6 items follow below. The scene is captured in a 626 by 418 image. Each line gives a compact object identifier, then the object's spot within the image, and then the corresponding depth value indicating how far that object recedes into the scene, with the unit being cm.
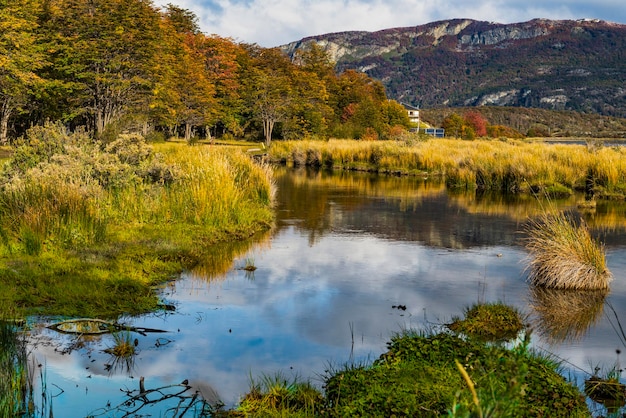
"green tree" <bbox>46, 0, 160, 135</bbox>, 4131
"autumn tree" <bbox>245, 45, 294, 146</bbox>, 6750
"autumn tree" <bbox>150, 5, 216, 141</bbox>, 4975
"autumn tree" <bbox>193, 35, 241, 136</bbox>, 6881
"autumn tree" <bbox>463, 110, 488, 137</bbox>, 10966
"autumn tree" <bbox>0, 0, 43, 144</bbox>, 3776
